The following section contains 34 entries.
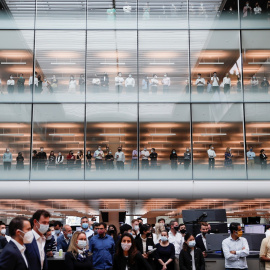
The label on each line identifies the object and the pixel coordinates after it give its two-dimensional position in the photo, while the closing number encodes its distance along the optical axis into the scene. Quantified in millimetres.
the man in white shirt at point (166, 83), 19217
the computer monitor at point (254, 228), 11819
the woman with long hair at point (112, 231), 9703
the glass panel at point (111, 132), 18233
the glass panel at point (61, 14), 19714
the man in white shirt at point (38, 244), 4512
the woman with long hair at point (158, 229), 9388
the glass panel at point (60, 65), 19020
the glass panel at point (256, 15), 19587
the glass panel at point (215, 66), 18997
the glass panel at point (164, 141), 17781
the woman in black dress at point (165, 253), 8410
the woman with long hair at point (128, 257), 5739
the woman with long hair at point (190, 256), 7409
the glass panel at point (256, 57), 19170
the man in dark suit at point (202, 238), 8925
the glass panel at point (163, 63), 19205
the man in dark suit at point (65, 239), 8630
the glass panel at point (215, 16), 19726
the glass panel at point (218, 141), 17862
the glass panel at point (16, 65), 18881
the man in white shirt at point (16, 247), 3942
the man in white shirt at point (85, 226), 9655
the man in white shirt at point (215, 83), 19055
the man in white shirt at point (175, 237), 10482
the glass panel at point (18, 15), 19657
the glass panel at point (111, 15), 19772
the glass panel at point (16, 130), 18372
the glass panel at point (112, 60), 19240
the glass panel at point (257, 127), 18881
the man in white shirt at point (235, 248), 7438
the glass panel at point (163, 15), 19749
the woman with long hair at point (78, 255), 6431
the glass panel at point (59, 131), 18534
